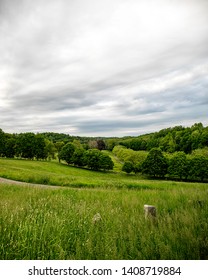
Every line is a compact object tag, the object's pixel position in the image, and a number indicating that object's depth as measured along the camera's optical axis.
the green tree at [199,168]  58.41
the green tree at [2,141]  72.04
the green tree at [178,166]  59.50
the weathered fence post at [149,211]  5.72
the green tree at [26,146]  72.81
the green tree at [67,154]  72.62
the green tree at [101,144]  131.45
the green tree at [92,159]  68.06
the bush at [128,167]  67.81
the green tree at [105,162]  68.06
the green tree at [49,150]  77.31
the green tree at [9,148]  73.81
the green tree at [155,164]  61.06
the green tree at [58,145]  93.26
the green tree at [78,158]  70.19
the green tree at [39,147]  73.81
